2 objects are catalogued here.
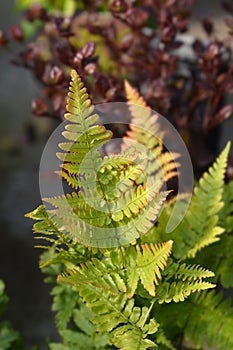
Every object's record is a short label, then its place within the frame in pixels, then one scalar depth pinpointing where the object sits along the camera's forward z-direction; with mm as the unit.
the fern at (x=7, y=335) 1388
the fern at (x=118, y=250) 1207
